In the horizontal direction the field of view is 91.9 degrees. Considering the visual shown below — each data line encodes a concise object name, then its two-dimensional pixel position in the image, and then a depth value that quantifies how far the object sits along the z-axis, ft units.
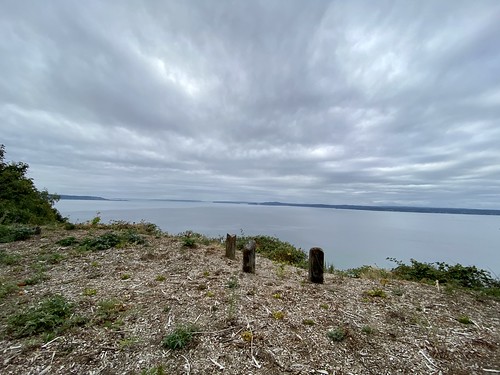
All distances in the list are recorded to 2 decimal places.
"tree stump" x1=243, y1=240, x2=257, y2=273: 20.85
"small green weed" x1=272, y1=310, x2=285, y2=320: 13.32
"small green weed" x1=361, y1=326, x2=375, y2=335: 12.32
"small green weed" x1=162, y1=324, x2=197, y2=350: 10.57
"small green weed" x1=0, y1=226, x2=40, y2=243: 27.66
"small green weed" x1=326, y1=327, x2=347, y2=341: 11.65
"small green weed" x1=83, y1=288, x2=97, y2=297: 15.10
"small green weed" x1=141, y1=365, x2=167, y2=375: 9.14
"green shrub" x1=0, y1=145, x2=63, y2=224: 39.93
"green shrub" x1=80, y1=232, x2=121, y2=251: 25.23
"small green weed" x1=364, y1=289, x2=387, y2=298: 17.13
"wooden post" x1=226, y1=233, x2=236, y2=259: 25.05
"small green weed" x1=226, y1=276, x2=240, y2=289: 17.06
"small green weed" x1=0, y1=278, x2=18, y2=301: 14.82
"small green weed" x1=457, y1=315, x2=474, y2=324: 13.68
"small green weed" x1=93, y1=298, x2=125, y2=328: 12.15
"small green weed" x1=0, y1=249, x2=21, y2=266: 20.67
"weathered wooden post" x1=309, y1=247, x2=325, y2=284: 19.56
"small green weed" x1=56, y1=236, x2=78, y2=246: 26.18
